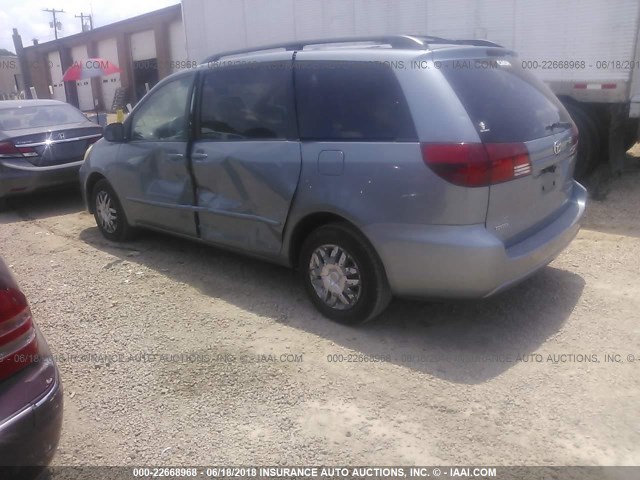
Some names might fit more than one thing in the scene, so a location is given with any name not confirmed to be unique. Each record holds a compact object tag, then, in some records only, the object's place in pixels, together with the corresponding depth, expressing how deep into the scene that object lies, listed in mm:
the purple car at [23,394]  2098
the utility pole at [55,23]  33862
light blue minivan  3254
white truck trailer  6781
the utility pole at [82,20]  50094
